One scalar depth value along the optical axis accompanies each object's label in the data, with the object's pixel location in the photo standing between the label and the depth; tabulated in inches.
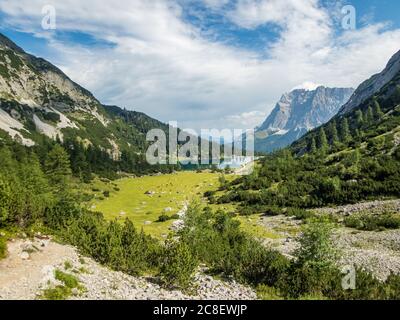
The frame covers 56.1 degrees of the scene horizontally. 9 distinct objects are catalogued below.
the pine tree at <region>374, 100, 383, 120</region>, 5472.9
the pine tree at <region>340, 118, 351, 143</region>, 5457.2
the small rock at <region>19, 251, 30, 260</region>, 964.0
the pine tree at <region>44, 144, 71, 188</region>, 2080.5
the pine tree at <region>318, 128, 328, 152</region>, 4413.9
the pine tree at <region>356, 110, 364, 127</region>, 5775.6
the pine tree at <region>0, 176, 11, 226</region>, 1088.2
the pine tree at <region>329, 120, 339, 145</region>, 5653.5
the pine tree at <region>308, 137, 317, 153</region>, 5282.5
